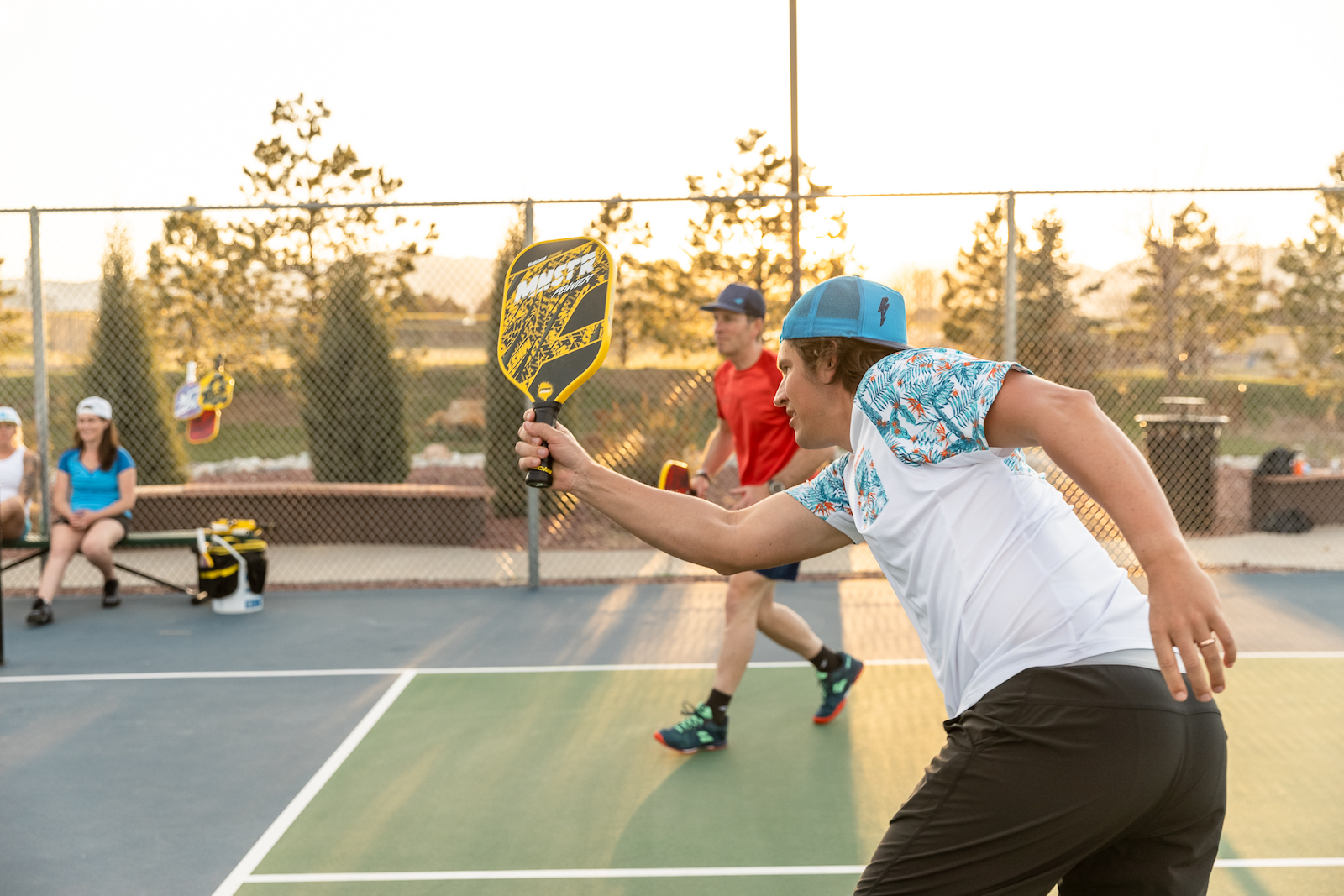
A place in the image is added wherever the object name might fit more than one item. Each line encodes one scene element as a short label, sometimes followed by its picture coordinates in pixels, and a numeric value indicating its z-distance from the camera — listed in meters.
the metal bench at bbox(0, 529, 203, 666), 7.25
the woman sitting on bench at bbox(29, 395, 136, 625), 7.09
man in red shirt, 4.41
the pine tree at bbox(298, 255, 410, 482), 10.60
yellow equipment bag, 7.00
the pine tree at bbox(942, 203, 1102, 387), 11.84
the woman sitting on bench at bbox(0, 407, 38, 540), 7.20
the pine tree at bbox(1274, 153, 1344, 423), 13.48
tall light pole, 7.46
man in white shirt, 1.45
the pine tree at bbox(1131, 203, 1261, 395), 13.17
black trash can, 9.71
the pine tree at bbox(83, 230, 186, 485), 10.44
